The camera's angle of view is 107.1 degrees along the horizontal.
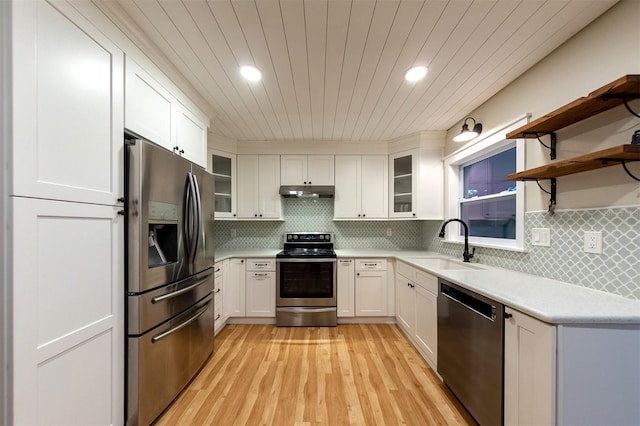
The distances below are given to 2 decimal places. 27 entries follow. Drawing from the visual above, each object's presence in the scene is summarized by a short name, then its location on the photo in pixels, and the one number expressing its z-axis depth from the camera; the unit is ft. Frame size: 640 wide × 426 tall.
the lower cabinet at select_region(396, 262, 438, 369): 6.71
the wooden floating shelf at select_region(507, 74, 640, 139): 3.54
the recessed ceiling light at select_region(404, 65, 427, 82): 5.83
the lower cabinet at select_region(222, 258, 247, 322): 9.75
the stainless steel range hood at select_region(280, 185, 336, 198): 10.87
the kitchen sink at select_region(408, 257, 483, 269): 7.56
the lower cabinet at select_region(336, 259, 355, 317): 9.99
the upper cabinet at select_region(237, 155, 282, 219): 11.24
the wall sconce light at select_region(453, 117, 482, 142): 7.34
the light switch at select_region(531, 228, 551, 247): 5.34
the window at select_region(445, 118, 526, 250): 6.46
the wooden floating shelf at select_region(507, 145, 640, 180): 3.49
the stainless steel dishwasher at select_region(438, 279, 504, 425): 4.27
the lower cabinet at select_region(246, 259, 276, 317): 9.92
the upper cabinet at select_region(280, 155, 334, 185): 11.33
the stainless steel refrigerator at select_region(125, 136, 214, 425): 4.46
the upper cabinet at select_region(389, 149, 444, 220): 10.26
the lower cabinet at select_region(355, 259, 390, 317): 10.03
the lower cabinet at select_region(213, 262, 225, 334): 8.58
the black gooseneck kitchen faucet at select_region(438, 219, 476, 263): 7.79
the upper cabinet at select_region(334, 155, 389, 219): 11.32
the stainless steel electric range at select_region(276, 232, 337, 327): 9.75
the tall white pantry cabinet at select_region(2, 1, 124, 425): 2.89
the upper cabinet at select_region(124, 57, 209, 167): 4.67
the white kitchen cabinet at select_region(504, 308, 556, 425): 3.34
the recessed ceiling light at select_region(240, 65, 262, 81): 5.80
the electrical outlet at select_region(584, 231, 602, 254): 4.35
